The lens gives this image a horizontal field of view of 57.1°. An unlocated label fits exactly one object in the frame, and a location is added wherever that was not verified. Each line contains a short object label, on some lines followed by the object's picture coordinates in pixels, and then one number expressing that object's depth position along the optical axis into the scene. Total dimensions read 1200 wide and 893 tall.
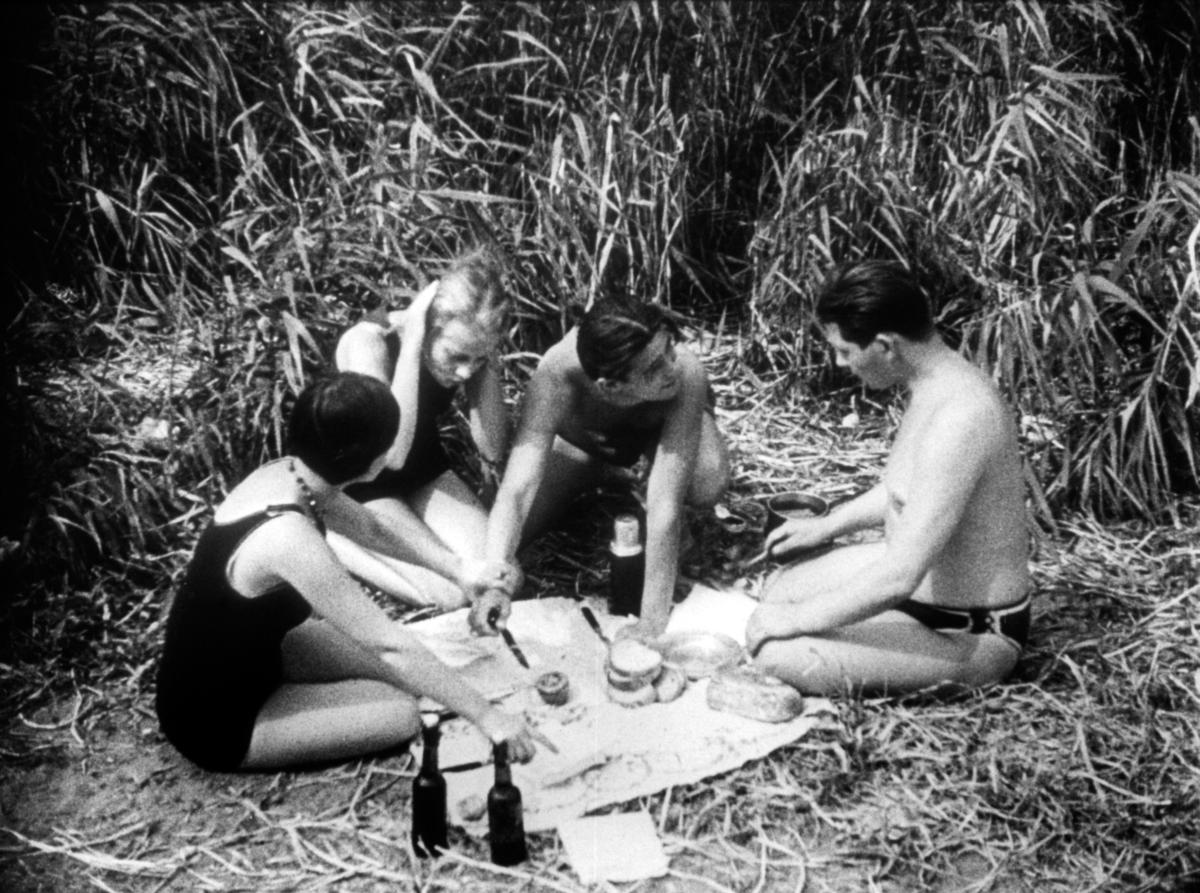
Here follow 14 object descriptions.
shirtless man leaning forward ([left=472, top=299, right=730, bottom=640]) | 3.44
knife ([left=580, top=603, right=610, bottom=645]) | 3.80
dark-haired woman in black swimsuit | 2.80
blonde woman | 3.79
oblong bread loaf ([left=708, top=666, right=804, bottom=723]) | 3.32
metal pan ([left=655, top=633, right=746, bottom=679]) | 3.60
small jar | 3.45
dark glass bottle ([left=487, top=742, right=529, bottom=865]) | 2.73
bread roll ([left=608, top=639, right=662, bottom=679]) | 3.45
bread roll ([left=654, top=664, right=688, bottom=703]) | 3.47
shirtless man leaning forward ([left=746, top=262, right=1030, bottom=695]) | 3.03
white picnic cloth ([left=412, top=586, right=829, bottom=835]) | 3.06
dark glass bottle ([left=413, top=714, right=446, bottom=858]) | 2.77
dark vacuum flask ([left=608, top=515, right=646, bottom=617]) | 3.87
